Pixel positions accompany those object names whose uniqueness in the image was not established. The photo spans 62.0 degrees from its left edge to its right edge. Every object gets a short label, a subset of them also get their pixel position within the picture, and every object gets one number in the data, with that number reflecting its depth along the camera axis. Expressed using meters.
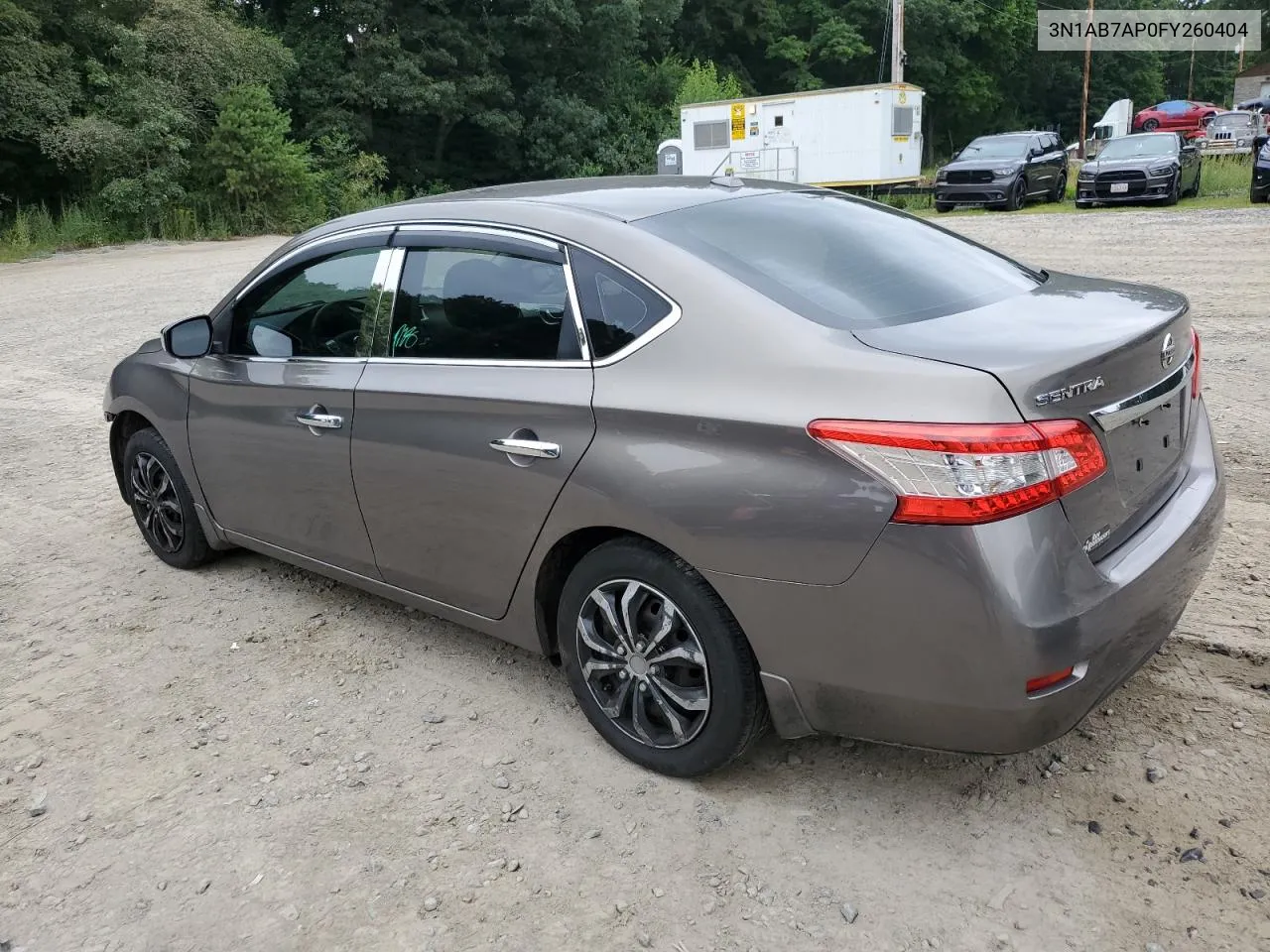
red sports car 48.88
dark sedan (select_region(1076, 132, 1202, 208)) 21.00
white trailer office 29.23
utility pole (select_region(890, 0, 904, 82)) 36.12
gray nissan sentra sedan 2.35
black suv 23.04
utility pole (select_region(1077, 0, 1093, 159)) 42.50
